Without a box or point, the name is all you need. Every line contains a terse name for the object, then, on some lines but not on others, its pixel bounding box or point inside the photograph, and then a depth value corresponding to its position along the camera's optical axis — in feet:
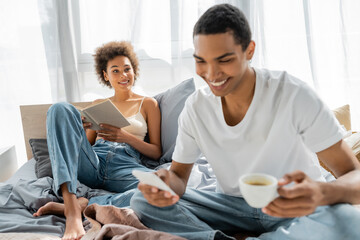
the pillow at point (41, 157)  5.90
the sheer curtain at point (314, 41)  8.04
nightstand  7.01
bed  4.21
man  2.96
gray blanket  4.25
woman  4.71
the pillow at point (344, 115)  6.83
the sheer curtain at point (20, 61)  8.04
